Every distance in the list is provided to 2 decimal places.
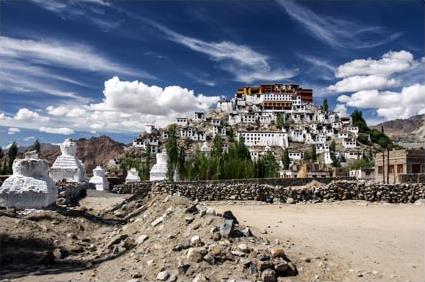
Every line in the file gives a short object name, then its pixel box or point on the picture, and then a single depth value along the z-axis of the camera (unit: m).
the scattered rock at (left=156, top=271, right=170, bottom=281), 8.81
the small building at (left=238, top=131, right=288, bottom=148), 175.50
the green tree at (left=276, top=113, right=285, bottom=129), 185.57
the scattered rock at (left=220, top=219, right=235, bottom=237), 10.09
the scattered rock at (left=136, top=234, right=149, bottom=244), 11.90
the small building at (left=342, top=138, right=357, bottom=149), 172.81
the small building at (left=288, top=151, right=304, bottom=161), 157.74
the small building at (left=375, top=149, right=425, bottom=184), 44.59
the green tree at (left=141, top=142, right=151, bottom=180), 67.01
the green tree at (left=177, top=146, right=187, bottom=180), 52.75
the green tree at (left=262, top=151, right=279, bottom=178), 69.74
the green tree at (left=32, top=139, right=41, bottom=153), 73.91
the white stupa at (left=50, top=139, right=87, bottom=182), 34.97
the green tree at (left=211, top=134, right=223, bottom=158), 70.10
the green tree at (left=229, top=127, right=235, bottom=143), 168.36
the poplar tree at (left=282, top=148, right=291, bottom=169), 120.32
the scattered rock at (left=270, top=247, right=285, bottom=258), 9.14
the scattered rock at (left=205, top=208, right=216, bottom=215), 11.75
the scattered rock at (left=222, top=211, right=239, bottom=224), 11.78
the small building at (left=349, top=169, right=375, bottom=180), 85.85
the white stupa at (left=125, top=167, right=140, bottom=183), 48.28
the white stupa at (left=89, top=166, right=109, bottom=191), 37.28
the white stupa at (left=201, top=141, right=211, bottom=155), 149.60
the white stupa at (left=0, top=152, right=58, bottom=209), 17.30
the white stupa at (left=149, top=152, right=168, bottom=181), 45.03
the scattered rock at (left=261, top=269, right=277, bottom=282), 8.38
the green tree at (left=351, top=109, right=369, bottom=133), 191.12
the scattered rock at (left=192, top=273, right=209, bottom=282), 8.40
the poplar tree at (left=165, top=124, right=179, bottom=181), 48.12
